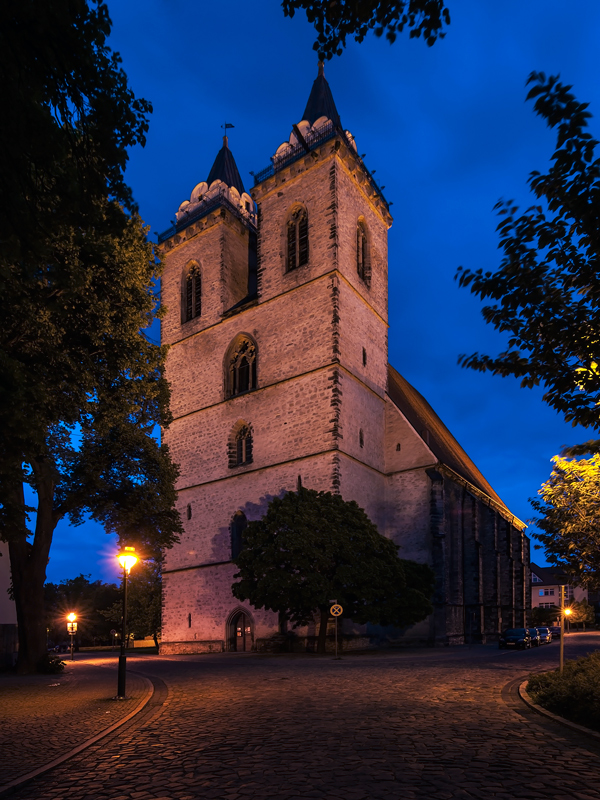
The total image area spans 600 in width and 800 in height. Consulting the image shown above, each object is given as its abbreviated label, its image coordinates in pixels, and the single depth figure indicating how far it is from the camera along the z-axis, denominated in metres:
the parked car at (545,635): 35.57
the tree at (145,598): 44.34
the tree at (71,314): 6.95
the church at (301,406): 29.73
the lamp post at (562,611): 11.88
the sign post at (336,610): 21.83
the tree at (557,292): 6.39
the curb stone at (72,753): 5.65
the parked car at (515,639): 29.16
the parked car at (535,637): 31.84
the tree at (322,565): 22.66
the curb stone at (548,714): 7.57
